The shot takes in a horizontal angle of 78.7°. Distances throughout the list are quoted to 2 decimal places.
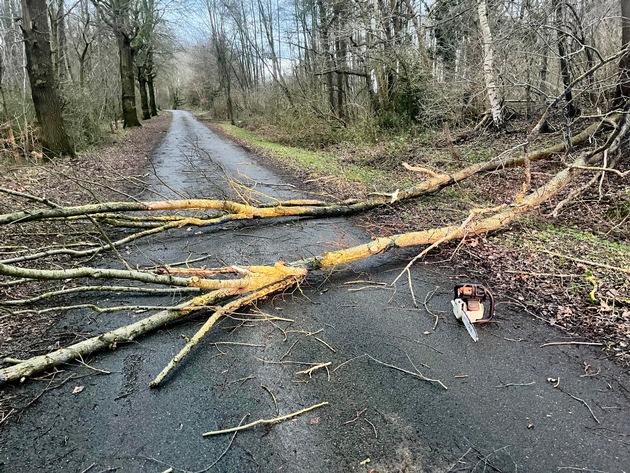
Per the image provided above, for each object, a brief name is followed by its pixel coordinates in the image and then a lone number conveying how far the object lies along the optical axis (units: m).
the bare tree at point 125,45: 19.31
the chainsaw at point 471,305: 3.23
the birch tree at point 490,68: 9.23
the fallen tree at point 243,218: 3.07
